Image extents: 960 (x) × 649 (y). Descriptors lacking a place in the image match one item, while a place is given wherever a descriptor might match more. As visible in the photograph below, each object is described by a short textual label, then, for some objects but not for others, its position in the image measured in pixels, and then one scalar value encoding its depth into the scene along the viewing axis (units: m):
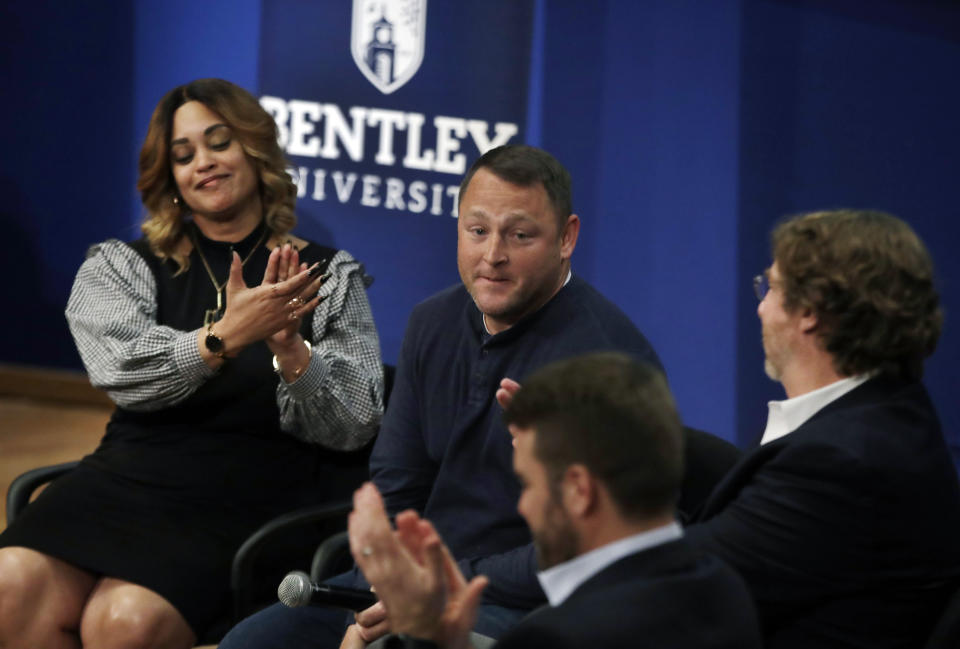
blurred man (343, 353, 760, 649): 6.65
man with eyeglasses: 6.92
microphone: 7.04
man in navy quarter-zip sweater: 7.26
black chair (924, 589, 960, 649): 6.89
